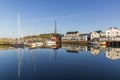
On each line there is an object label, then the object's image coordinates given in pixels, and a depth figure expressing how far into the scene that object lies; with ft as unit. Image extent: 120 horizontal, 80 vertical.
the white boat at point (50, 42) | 123.63
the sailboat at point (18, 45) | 87.37
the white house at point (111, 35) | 125.25
